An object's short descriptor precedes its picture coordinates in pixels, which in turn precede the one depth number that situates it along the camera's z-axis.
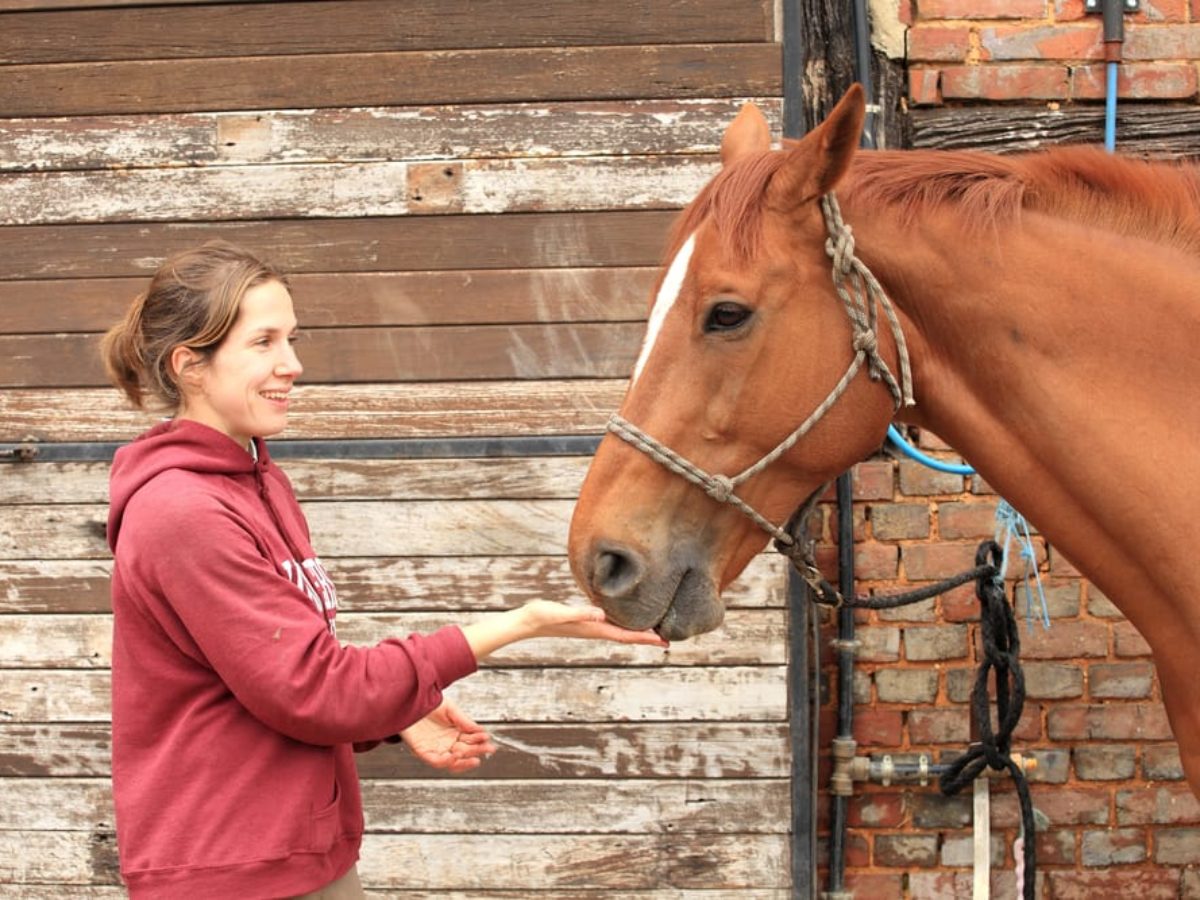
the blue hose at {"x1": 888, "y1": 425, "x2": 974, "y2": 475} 3.18
